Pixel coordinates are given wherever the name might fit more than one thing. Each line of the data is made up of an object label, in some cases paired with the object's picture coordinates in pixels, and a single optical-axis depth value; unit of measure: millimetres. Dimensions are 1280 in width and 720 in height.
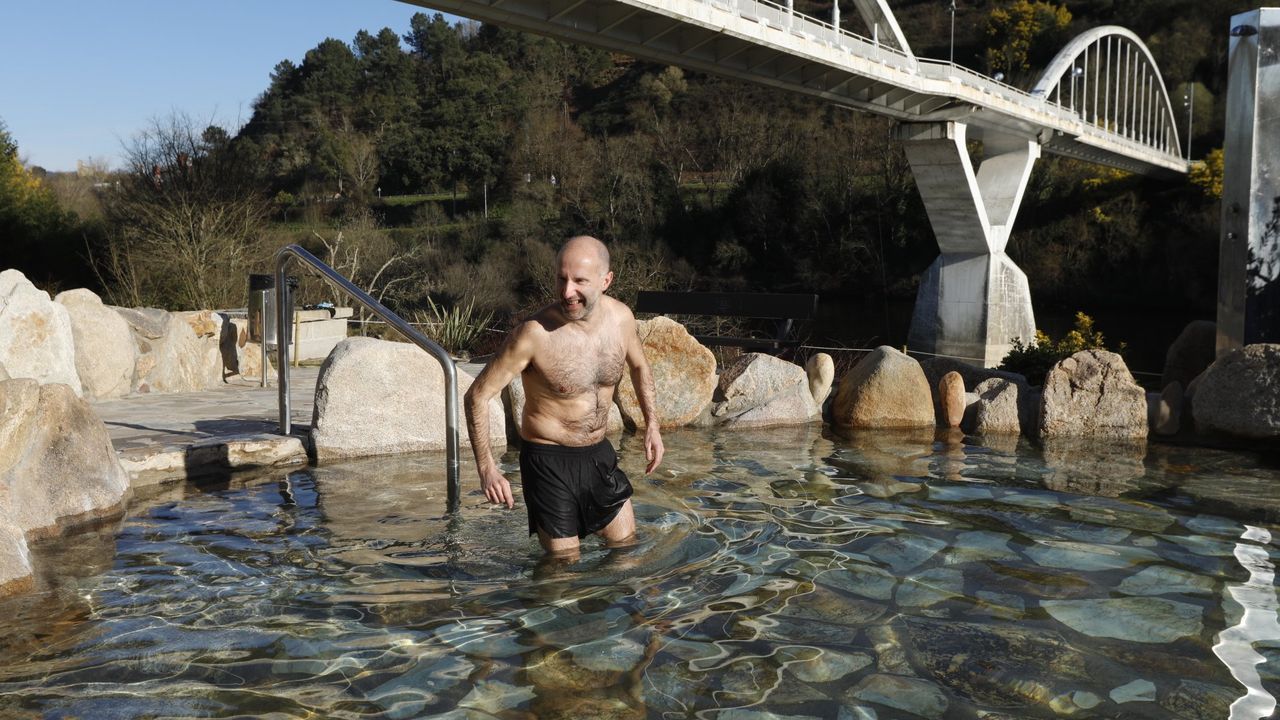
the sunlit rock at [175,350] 9094
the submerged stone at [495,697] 3412
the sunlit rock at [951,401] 9242
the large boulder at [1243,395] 8117
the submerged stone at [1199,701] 3365
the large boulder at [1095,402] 8828
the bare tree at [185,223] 14727
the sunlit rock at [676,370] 8930
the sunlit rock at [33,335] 7543
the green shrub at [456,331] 13188
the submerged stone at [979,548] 5172
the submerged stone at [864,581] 4613
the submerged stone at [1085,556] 5047
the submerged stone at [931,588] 4504
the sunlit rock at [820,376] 9695
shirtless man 4340
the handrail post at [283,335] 7066
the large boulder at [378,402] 7191
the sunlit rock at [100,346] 8516
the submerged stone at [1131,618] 4105
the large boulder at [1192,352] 11242
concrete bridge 17047
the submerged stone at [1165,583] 4660
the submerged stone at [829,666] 3666
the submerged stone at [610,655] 3754
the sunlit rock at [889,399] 9164
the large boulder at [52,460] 5434
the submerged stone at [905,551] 5066
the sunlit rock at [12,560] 4418
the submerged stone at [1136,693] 3479
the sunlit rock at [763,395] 9156
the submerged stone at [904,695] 3406
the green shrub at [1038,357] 12414
